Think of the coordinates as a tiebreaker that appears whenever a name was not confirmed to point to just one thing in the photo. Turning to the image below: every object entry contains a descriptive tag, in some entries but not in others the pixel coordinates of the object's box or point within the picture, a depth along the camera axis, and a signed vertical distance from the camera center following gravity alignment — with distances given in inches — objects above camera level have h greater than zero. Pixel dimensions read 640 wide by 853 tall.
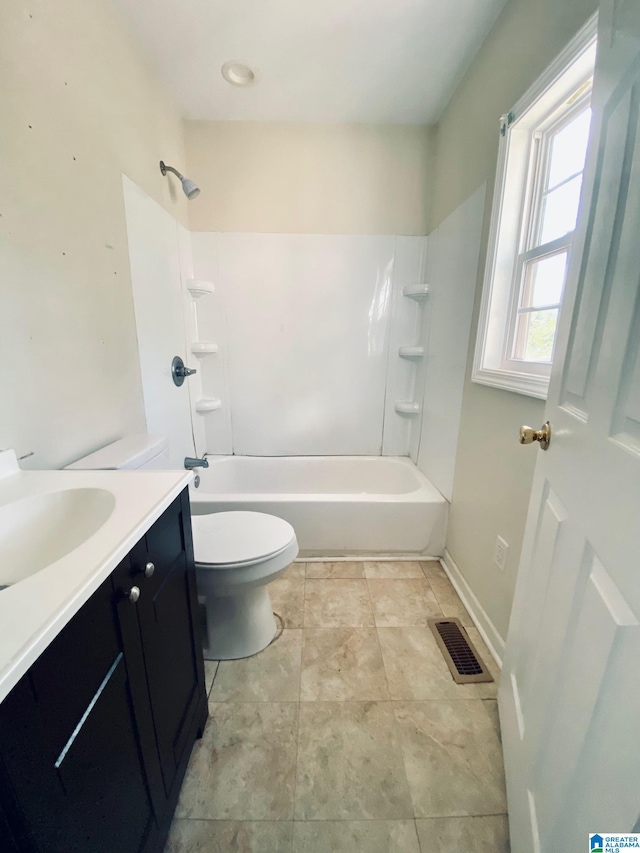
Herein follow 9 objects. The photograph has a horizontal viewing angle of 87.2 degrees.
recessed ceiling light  62.4 +50.0
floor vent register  49.6 -47.3
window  42.9 +17.5
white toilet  45.1 -29.1
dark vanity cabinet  15.3 -22.3
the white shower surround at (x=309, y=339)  87.9 +1.1
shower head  66.8 +30.3
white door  18.5 -11.8
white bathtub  72.2 -36.8
